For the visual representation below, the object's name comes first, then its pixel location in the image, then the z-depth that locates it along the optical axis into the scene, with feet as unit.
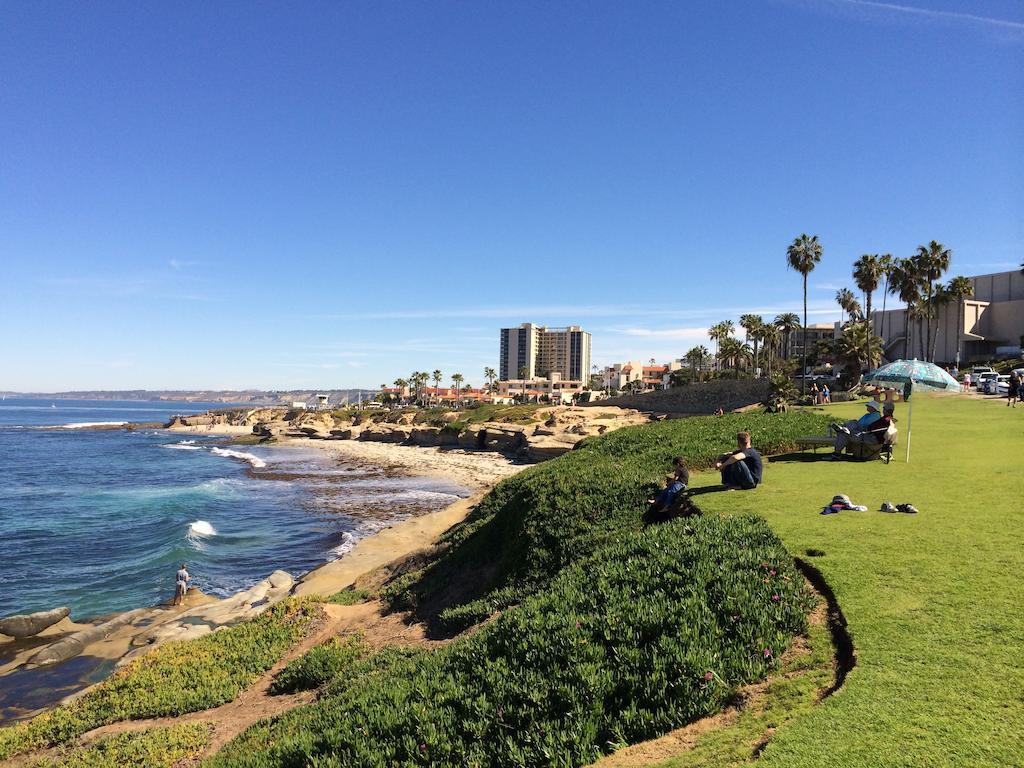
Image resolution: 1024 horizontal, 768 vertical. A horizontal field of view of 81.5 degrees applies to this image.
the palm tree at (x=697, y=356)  461.78
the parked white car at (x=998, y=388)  113.05
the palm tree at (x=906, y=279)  219.41
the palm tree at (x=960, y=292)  263.29
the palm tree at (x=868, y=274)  211.61
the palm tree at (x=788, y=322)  316.19
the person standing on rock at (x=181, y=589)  65.98
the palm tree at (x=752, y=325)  317.13
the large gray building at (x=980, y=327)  275.80
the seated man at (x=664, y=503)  36.52
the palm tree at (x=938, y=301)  256.03
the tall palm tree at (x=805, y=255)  215.31
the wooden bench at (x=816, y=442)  56.95
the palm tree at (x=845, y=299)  331.77
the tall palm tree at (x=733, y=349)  317.83
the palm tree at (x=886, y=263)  213.81
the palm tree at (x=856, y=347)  181.47
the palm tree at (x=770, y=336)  296.30
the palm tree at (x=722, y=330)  369.50
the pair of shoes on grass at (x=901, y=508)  34.04
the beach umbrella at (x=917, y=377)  49.36
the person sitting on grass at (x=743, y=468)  43.91
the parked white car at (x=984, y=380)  120.06
